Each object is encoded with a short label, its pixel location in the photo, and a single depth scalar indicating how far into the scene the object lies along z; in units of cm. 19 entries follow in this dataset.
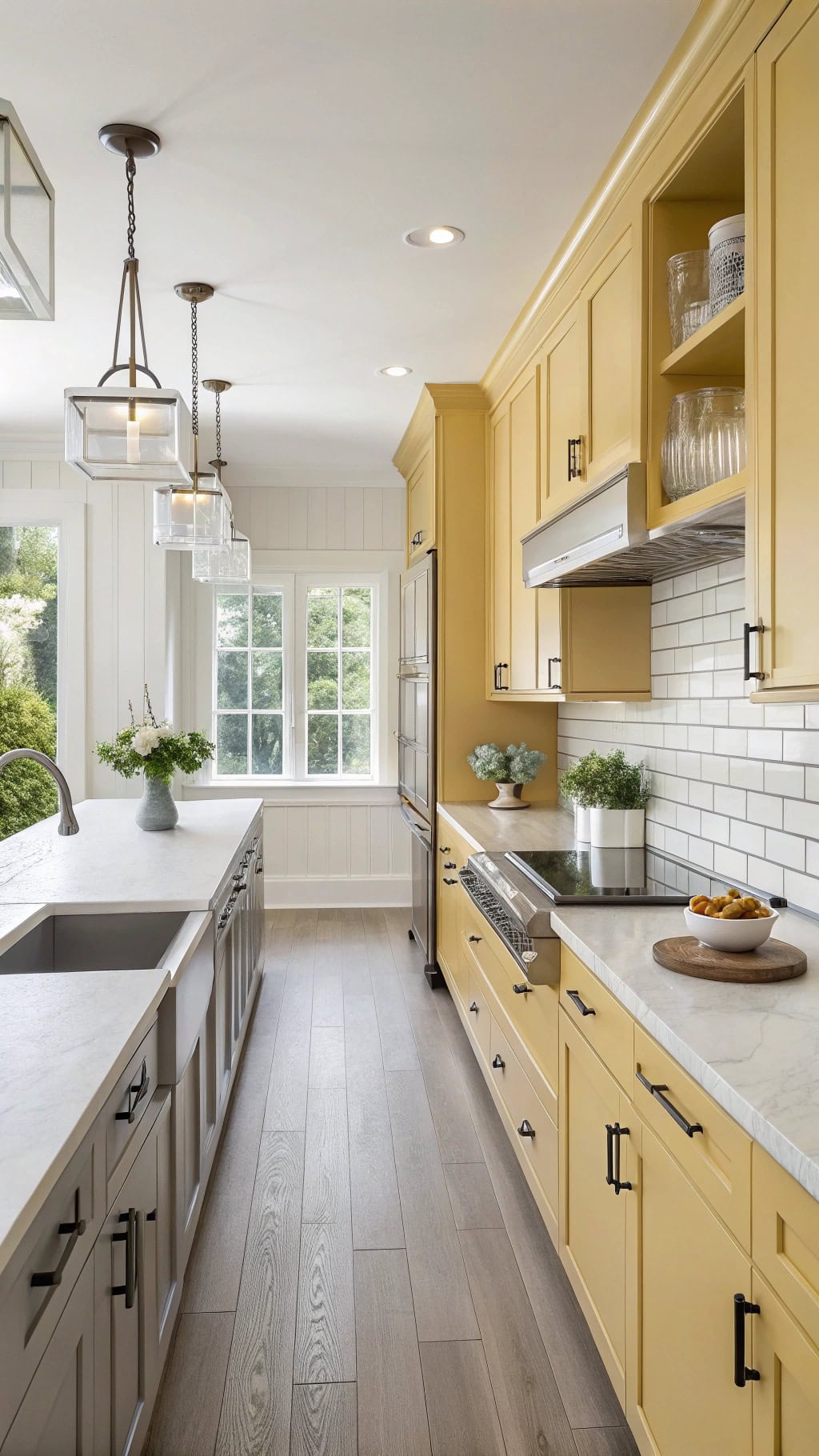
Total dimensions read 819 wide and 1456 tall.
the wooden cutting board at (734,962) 161
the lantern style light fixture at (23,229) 123
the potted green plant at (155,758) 351
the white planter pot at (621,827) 305
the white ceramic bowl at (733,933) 168
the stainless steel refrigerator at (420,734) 442
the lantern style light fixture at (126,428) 214
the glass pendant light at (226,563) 399
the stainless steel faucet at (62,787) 231
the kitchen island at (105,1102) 108
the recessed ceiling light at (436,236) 287
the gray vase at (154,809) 360
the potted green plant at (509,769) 413
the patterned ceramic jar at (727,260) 185
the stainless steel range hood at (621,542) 212
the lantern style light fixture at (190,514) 321
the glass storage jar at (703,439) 198
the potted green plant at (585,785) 305
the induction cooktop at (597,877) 222
